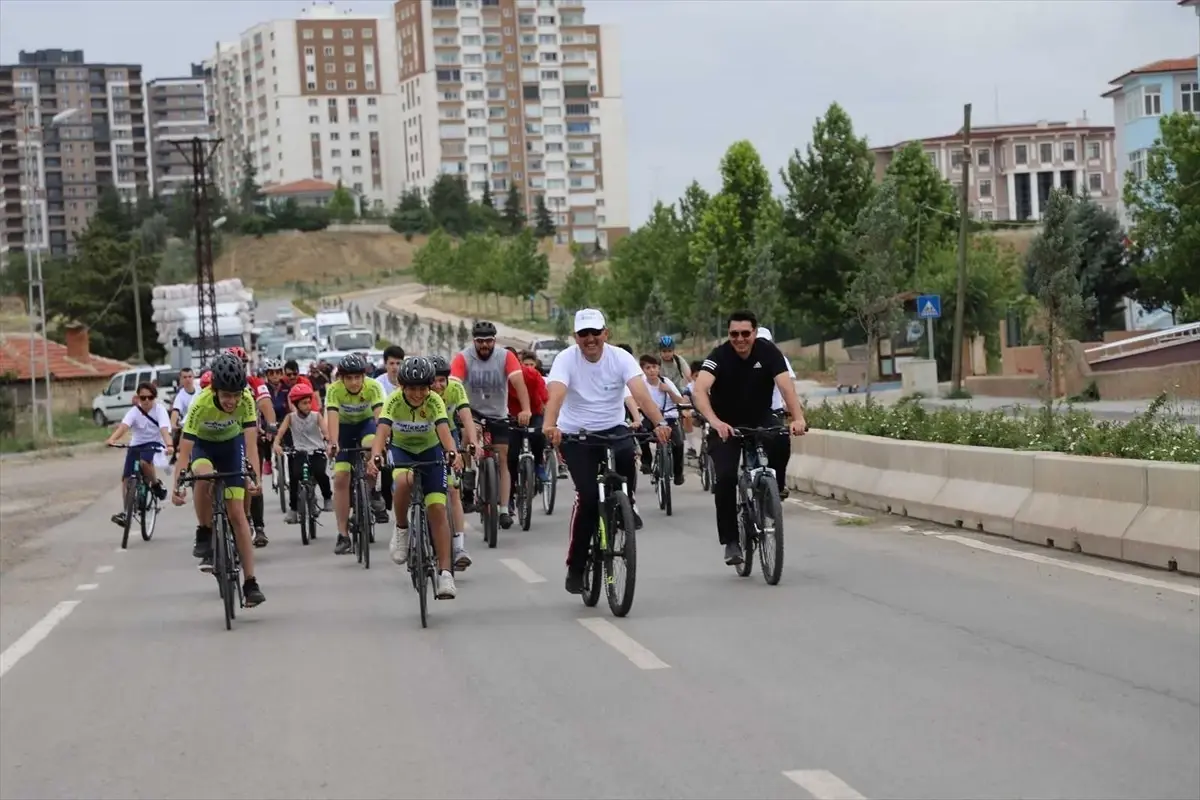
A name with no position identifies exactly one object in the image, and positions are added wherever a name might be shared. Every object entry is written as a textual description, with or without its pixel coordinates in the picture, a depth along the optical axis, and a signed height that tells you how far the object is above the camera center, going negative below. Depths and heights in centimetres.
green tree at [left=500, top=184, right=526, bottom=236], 19438 +1362
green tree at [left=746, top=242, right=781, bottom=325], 5800 +144
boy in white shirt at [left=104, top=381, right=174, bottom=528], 2064 -86
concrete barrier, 1263 -146
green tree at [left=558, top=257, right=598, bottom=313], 10590 +303
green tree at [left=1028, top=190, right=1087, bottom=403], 3709 +92
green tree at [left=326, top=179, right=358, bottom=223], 19225 +1527
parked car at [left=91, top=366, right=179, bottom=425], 5947 -101
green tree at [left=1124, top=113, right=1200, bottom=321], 5878 +323
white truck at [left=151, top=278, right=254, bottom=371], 7146 +154
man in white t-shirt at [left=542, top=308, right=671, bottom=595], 1152 -42
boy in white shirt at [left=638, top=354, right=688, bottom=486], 2162 -74
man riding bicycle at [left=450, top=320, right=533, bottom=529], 1731 -37
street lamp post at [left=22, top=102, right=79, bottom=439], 4884 +433
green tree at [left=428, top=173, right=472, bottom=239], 18850 +1462
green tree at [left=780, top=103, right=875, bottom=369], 6594 +455
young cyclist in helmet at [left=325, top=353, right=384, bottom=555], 1609 -52
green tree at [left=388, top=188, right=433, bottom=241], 19000 +1316
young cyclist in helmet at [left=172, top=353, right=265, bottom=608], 1223 -63
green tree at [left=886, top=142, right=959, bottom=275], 7938 +587
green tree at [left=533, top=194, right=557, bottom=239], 19525 +1253
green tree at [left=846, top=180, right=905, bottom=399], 4534 +186
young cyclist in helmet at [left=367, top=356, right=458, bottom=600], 1171 -65
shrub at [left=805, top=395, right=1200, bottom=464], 1421 -103
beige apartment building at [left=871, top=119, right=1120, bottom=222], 15612 +1353
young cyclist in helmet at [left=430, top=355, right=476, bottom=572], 1219 -57
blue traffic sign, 4756 +45
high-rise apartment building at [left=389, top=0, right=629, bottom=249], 19750 +3304
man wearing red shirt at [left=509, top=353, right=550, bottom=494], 1816 -79
